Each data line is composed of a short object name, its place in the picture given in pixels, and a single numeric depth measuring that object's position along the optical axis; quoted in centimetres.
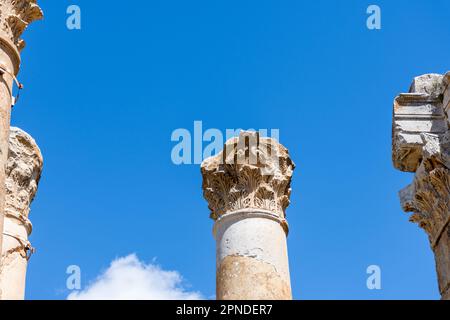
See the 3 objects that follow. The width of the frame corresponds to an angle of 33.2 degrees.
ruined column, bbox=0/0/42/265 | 884
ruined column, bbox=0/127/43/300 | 1427
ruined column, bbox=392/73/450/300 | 1242
